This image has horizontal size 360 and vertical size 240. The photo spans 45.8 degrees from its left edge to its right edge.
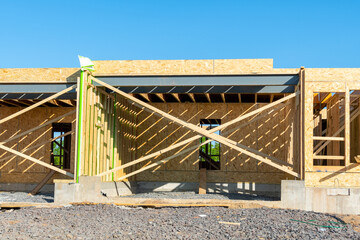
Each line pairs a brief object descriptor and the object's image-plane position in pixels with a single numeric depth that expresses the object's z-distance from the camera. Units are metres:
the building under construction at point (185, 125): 13.58
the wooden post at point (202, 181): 17.83
